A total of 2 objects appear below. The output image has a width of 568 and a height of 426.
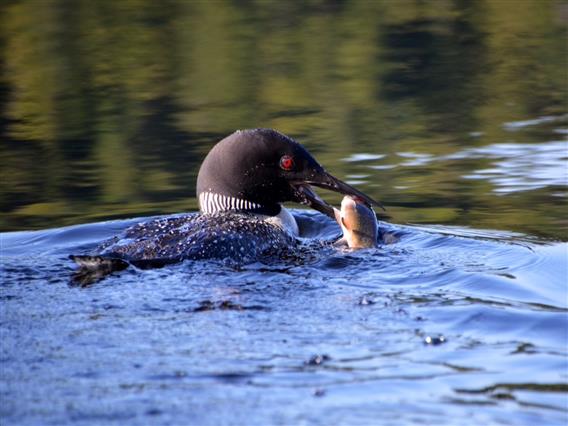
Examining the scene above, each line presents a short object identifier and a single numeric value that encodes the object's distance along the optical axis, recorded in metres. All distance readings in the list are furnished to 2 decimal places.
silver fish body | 13.52
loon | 13.32
